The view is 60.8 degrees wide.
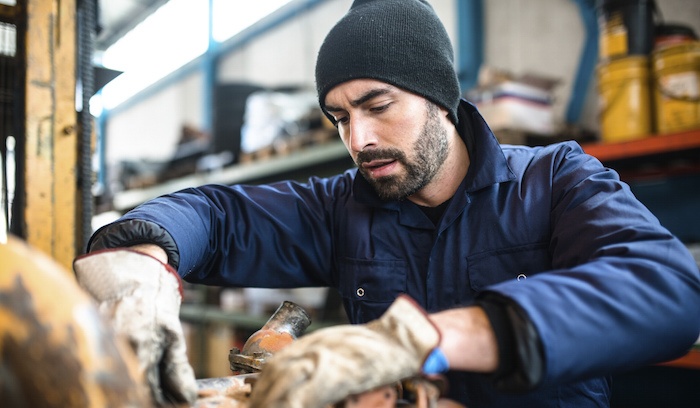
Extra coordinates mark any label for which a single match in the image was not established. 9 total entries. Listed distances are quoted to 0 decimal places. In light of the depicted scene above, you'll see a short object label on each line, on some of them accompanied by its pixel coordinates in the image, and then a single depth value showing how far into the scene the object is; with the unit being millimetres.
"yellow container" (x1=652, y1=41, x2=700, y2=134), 2395
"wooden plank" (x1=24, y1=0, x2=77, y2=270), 2053
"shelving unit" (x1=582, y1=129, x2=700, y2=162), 2361
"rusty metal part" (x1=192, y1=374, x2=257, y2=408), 1128
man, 991
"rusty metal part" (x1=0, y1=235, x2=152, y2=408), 756
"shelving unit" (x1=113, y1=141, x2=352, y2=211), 3840
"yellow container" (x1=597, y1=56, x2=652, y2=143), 2600
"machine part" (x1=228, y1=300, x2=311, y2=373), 1432
